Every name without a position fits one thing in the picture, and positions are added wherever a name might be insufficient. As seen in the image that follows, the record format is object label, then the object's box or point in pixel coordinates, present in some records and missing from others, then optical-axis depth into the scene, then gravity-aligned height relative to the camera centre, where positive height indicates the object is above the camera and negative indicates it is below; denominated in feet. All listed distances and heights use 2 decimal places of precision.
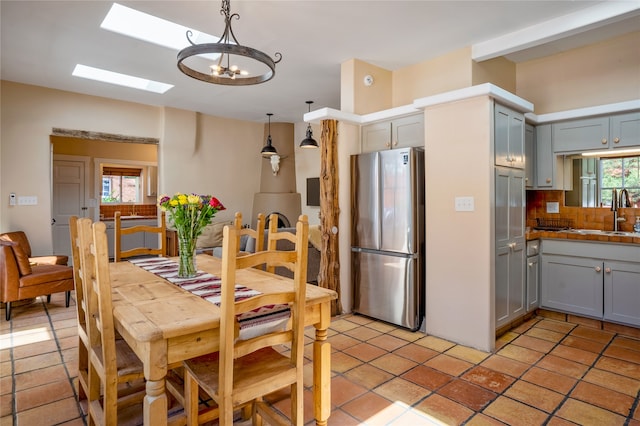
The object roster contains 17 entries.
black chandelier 6.61 +2.95
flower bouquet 6.77 -0.16
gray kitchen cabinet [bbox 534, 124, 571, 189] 12.20 +1.50
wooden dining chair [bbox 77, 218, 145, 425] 4.90 -2.03
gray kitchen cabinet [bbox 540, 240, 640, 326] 10.05 -2.16
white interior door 22.54 +0.86
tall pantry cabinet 9.75 -0.19
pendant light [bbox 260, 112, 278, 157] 20.18 +3.35
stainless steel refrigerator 10.77 -0.85
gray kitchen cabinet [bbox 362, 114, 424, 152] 11.39 +2.51
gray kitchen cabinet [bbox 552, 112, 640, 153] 10.64 +2.32
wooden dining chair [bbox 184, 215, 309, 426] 4.42 -2.14
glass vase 6.97 -0.90
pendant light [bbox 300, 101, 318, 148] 17.93 +3.30
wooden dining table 4.31 -1.46
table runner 4.84 -1.38
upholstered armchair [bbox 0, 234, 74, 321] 11.55 -2.28
